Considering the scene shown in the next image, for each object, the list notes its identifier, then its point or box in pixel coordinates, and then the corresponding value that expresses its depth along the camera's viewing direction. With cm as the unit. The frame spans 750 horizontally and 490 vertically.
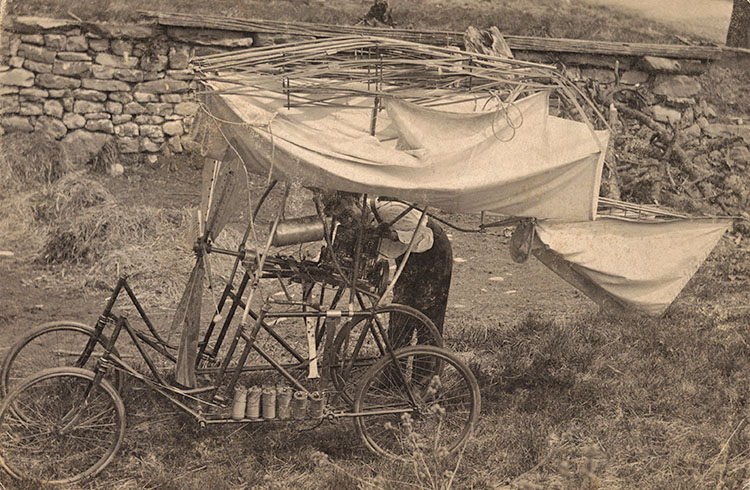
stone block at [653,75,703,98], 1156
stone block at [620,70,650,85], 1149
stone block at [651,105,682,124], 1155
